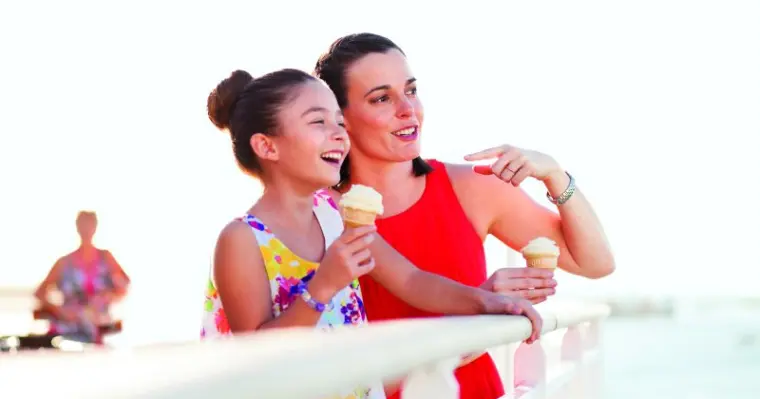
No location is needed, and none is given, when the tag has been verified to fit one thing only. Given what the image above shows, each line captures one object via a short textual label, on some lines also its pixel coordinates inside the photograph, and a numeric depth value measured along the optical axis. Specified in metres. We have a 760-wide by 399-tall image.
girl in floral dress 1.85
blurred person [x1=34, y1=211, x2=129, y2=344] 5.80
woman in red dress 2.33
